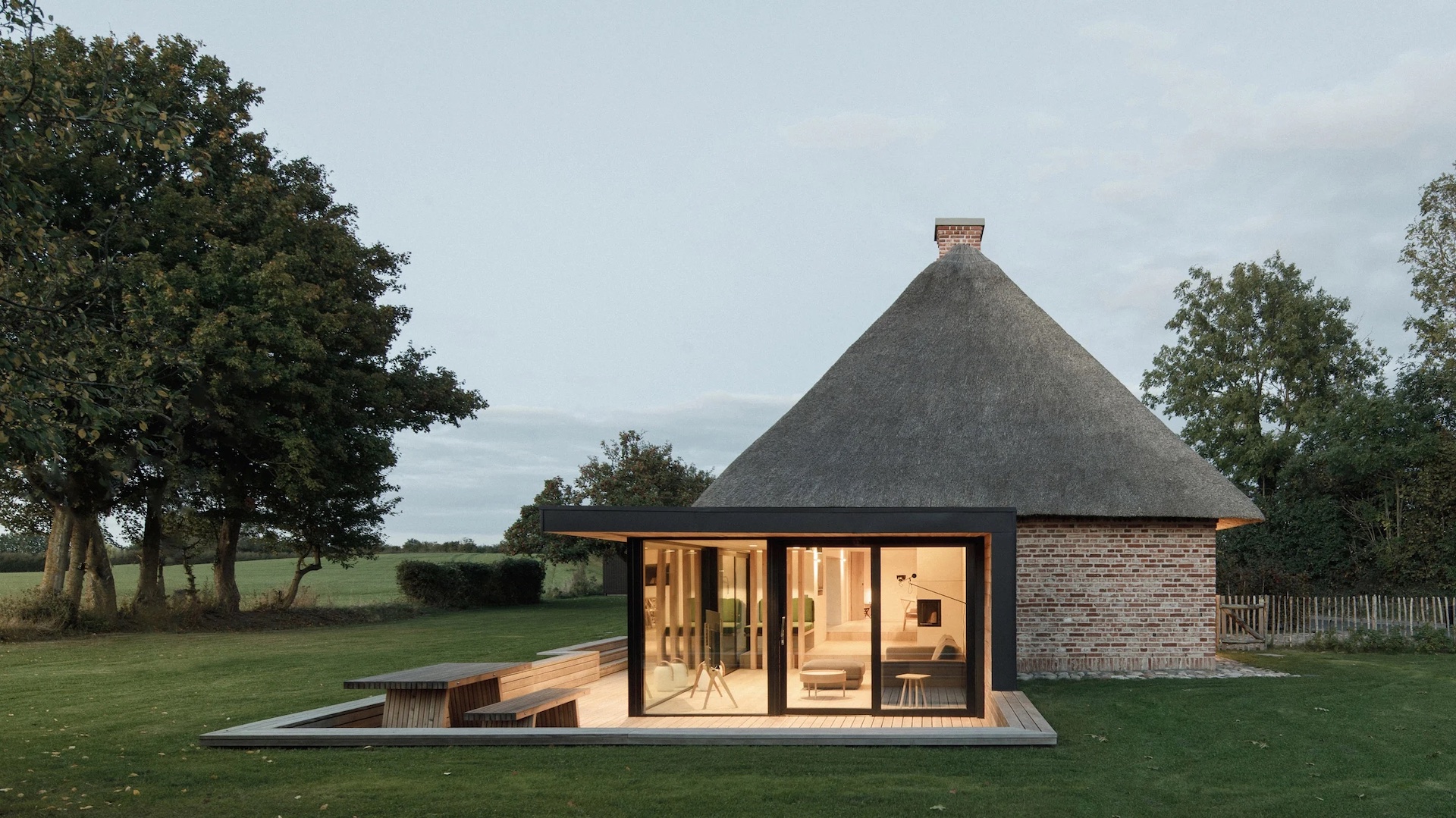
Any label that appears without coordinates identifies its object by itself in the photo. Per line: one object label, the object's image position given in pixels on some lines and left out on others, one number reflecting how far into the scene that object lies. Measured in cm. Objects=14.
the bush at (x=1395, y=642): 1770
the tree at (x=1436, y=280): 2766
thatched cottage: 1110
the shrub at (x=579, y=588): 4228
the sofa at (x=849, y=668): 1124
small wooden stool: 1114
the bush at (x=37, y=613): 2159
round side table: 1131
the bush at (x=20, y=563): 4078
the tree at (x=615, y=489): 3697
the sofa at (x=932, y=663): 1112
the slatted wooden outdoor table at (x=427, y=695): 978
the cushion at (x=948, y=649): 1116
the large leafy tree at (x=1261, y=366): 3344
